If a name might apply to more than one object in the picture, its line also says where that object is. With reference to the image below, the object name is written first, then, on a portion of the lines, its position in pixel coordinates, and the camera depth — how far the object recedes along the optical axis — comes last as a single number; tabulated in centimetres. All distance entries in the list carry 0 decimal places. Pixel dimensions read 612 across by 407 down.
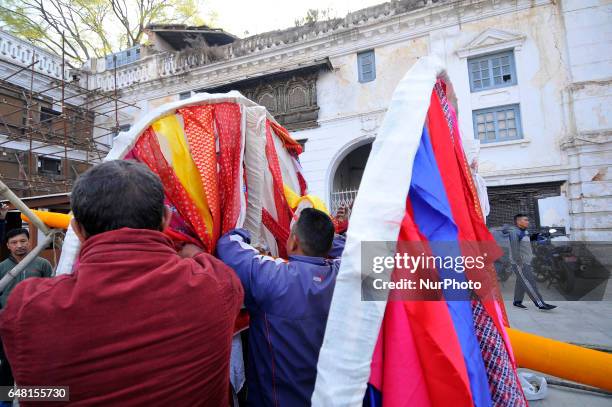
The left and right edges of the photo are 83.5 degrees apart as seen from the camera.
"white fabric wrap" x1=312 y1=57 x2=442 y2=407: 83
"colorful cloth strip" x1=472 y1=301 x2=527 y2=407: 109
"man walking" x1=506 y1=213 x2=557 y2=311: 602
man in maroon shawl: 84
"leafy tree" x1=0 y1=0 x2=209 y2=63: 1480
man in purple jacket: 131
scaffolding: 1087
